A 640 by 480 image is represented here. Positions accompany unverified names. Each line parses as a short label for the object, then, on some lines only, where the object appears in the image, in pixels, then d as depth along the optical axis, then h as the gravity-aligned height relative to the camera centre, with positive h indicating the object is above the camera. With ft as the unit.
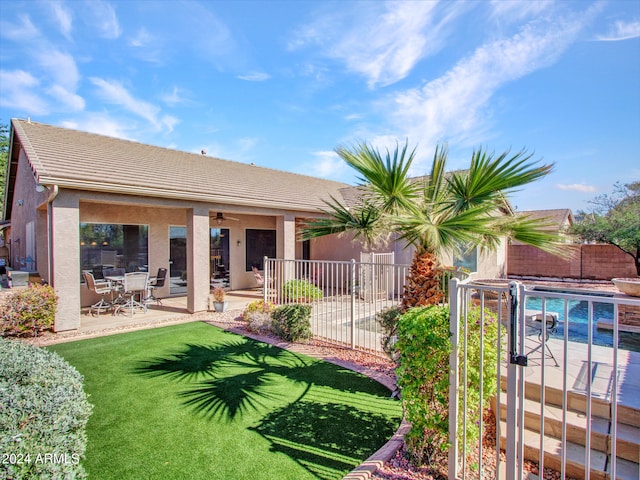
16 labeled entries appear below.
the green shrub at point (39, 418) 7.45 -4.72
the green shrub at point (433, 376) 11.71 -5.22
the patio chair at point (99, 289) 34.83 -5.63
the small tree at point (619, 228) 69.87 +2.39
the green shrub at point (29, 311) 26.76 -6.16
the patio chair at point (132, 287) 34.88 -5.34
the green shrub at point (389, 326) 21.54 -6.22
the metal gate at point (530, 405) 9.44 -7.07
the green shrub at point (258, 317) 30.66 -7.68
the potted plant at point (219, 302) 37.63 -7.41
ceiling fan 49.75 +3.36
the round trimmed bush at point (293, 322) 27.94 -7.40
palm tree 15.78 +1.86
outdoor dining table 36.16 -5.64
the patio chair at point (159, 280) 39.11 -5.04
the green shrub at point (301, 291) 35.45 -6.21
